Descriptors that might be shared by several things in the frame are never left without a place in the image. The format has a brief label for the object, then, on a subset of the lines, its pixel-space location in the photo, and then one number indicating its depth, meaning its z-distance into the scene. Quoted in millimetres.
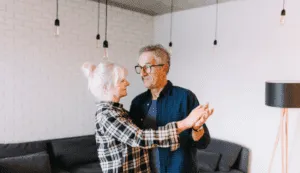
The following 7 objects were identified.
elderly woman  1523
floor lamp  3254
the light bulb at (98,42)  4527
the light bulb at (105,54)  4480
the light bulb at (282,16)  3613
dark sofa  3649
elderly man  1911
